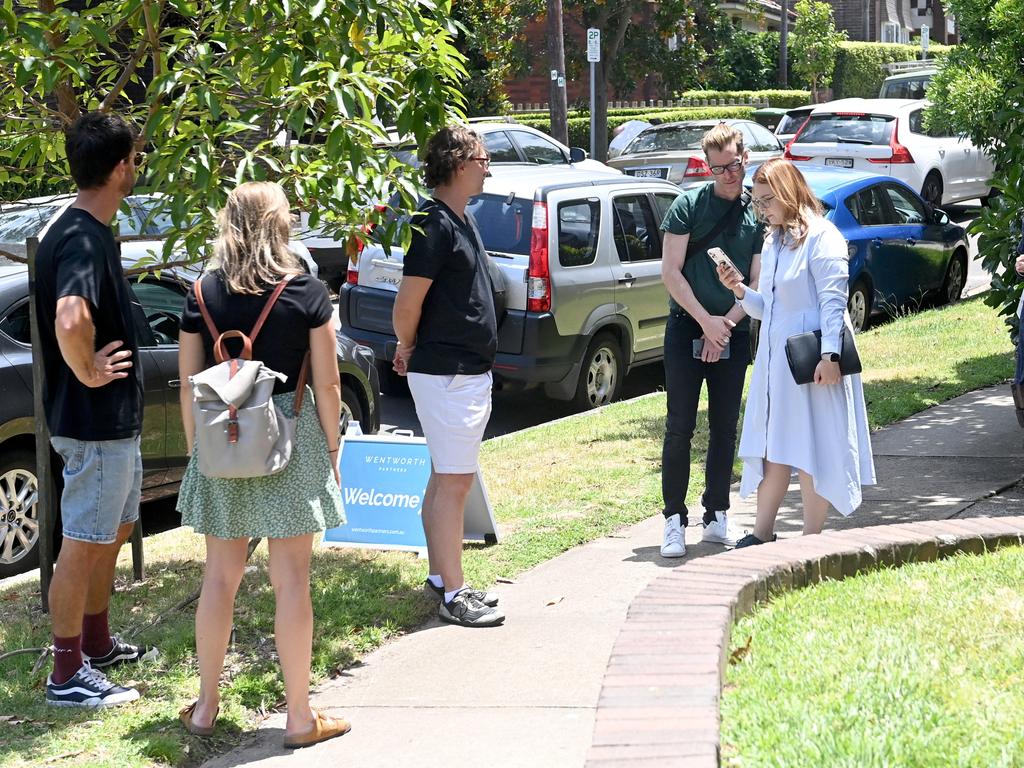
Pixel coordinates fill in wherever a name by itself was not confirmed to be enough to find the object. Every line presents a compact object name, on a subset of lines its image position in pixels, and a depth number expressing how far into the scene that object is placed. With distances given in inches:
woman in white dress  235.0
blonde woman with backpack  172.4
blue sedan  537.3
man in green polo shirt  250.5
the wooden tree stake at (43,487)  222.4
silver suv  408.5
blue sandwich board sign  260.8
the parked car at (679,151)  819.4
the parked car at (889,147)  850.1
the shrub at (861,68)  1990.7
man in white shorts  220.7
